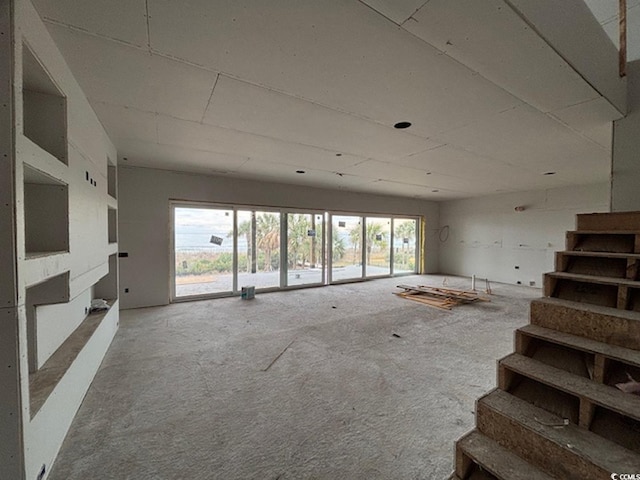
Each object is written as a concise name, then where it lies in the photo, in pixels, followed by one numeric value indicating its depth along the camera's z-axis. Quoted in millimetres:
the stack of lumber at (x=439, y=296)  5323
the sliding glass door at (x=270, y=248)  5504
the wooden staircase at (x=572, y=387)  1267
